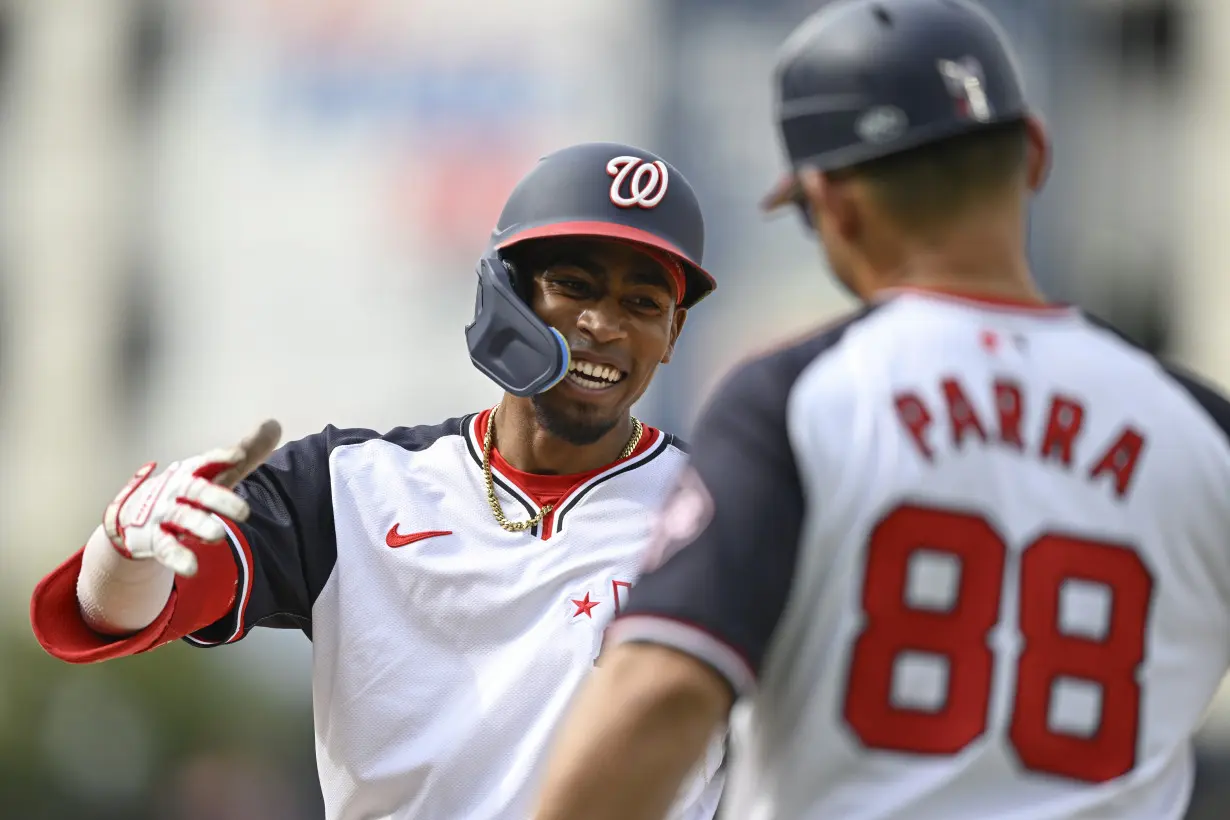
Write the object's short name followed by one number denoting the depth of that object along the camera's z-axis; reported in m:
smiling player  9.23
